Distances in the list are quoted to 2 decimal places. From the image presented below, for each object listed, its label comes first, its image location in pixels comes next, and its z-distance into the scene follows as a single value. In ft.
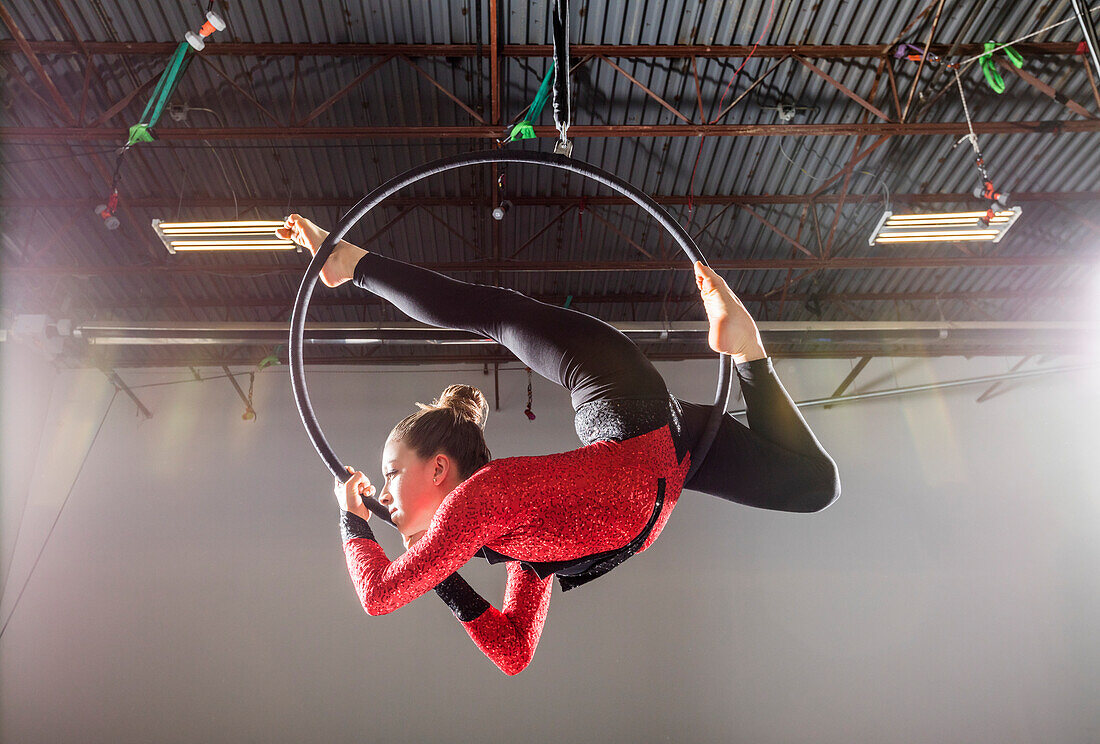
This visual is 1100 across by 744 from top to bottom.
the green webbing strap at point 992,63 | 15.74
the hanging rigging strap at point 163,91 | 14.80
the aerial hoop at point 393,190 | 5.88
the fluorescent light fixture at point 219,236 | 16.85
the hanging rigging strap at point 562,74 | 6.40
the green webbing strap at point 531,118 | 14.20
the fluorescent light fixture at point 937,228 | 17.26
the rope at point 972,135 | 16.24
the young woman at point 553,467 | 4.65
